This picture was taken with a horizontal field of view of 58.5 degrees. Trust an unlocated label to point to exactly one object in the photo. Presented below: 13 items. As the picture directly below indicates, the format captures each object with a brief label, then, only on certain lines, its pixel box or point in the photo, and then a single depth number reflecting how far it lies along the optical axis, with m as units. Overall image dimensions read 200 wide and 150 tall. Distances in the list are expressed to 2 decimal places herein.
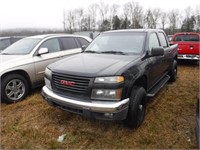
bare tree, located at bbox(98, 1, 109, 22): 52.97
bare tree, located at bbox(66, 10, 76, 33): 51.12
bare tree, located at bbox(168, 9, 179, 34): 50.14
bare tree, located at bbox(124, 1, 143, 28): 48.25
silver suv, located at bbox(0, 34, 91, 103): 4.33
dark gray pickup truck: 2.71
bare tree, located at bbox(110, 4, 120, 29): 52.34
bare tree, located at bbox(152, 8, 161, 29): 50.33
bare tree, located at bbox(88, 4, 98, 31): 52.16
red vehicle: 8.48
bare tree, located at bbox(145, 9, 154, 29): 47.89
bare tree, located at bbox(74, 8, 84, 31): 52.07
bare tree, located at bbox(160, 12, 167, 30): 51.81
